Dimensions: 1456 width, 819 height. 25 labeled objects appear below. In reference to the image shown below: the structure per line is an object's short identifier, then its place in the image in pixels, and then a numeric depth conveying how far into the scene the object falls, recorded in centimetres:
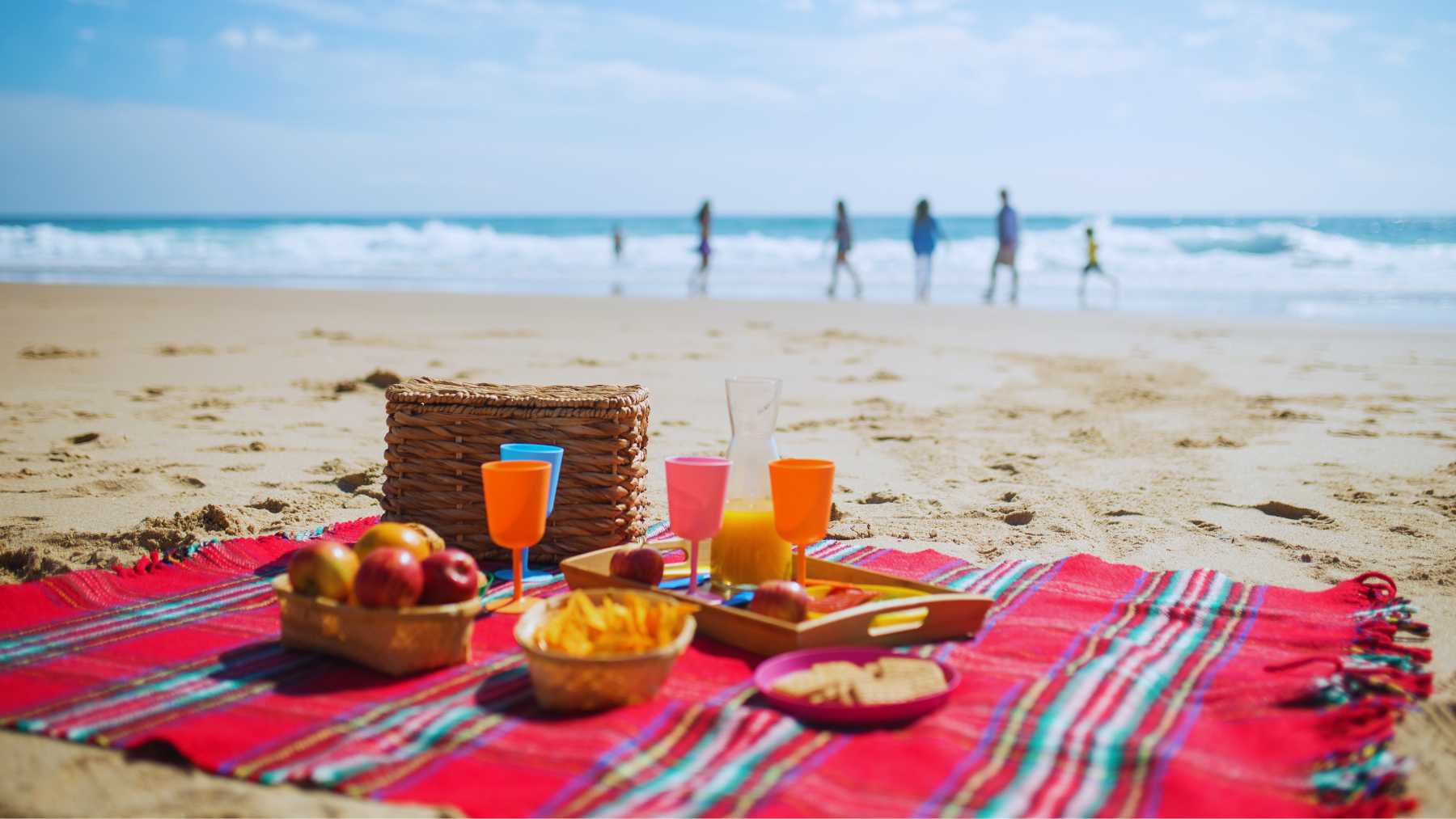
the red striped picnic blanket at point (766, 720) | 173
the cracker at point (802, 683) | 199
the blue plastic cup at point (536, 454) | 270
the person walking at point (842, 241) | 1555
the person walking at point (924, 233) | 1509
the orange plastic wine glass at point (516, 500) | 238
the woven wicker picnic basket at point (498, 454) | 300
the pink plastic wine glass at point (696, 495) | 236
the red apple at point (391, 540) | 229
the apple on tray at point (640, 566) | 249
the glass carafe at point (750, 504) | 258
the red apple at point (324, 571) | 217
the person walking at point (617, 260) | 1780
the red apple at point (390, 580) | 207
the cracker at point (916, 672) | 203
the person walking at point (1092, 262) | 1473
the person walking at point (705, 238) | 1625
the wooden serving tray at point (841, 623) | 219
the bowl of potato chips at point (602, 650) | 195
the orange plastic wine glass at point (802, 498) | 238
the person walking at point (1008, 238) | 1499
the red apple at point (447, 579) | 212
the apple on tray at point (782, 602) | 225
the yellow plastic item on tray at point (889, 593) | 234
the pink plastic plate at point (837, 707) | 193
